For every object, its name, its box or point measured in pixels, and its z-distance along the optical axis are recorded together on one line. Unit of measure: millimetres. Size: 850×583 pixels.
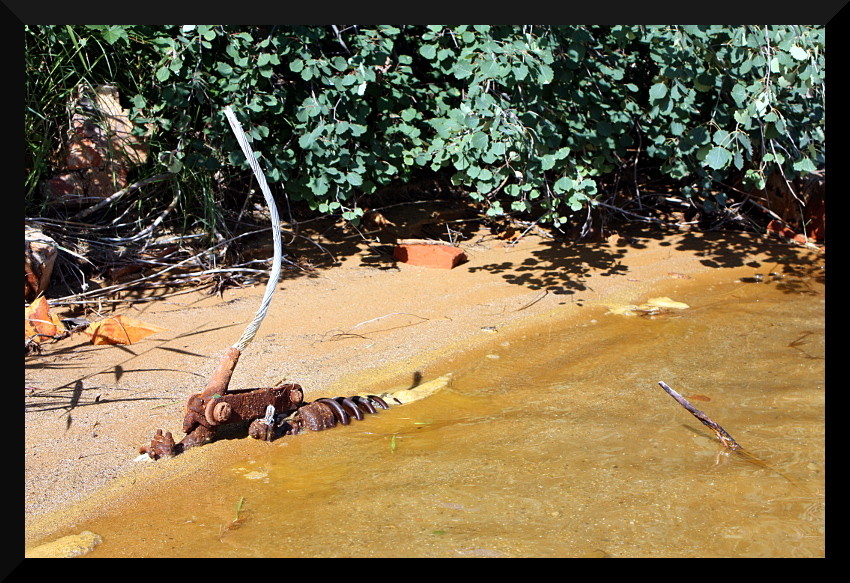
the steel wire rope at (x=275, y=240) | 2684
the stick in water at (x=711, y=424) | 2863
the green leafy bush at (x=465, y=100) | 4102
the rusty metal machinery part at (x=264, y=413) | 2861
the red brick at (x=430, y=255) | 5215
